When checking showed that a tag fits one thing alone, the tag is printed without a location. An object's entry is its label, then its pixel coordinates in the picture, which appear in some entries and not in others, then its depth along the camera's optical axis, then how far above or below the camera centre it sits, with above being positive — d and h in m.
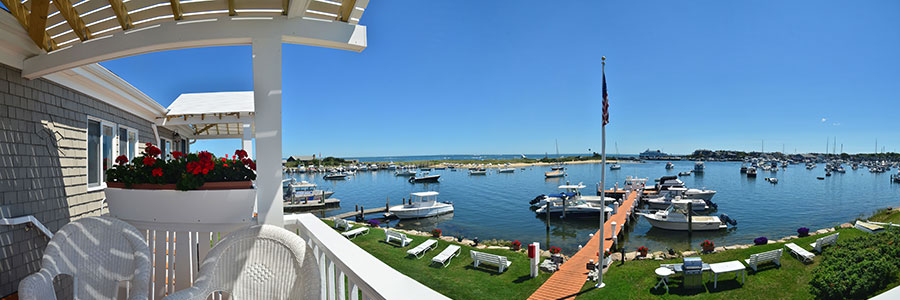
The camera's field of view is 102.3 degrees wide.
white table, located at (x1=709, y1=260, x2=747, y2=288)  10.14 -3.37
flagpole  10.10 -1.78
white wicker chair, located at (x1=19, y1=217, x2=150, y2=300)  2.04 -0.57
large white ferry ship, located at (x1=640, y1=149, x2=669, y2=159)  142.88 -1.75
